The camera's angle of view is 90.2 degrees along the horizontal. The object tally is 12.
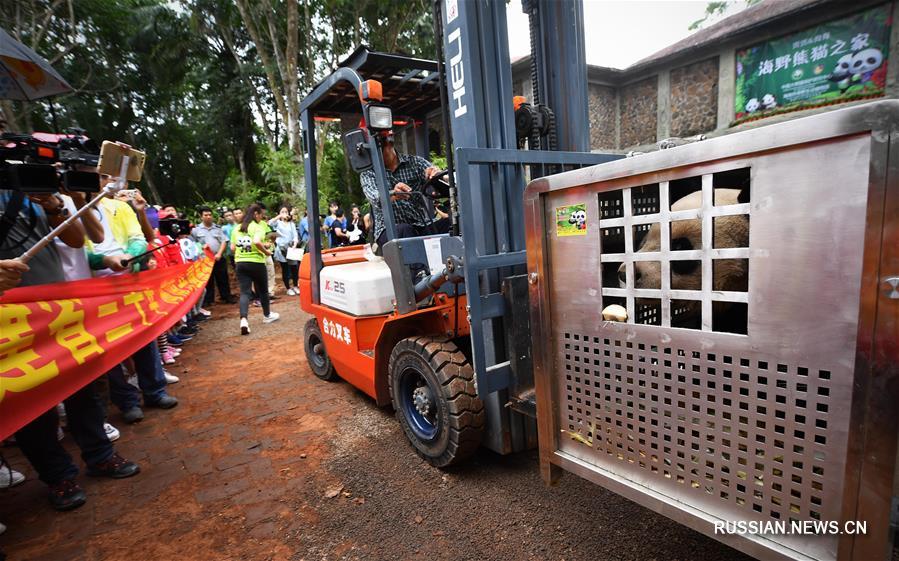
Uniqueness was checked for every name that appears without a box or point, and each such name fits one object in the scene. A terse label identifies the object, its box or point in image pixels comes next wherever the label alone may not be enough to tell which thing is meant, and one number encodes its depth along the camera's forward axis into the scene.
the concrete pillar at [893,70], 8.89
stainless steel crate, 1.09
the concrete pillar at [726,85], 11.26
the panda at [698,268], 1.64
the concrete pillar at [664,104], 12.66
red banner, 2.60
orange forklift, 2.46
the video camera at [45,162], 2.39
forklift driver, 3.53
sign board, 9.23
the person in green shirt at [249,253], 7.24
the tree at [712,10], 25.50
